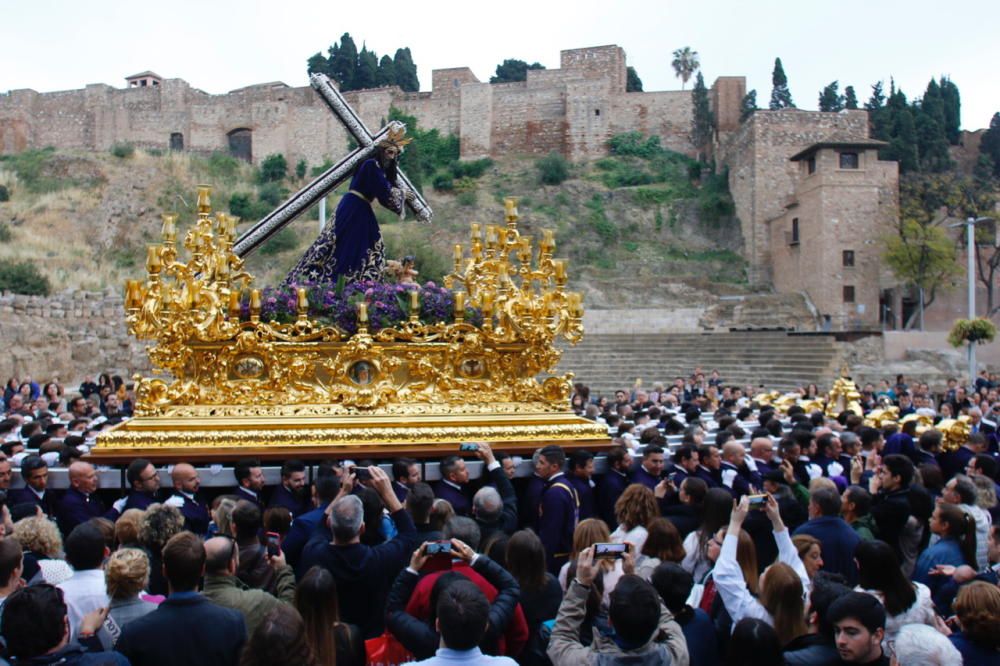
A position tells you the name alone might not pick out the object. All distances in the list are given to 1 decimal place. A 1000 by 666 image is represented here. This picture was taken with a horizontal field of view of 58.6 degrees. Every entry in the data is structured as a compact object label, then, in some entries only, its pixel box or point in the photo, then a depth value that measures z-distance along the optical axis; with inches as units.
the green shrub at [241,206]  2148.1
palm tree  3080.7
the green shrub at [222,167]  2414.7
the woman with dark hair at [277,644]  132.6
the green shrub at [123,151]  2320.4
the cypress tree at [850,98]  2618.1
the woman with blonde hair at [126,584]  158.1
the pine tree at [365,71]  2893.7
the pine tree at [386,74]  2923.2
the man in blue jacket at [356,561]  185.5
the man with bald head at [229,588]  157.5
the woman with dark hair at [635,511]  210.2
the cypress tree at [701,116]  2466.8
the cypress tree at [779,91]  2578.7
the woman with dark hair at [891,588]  168.6
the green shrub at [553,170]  2336.4
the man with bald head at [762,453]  308.2
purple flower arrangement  326.3
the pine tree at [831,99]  2603.3
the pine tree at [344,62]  2878.9
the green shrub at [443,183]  2322.8
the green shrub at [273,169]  2546.8
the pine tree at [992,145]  2208.4
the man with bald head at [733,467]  290.8
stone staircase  1200.2
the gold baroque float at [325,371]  291.9
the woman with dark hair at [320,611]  158.1
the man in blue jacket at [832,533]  211.9
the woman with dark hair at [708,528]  206.8
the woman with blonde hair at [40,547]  170.9
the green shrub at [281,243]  1987.0
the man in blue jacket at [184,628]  143.1
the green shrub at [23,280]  1293.1
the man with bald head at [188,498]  247.4
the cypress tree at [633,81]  3012.8
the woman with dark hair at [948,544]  207.5
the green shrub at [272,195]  2253.9
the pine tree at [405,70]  3021.7
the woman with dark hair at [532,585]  178.5
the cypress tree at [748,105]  2436.8
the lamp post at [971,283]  1026.7
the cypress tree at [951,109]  2299.5
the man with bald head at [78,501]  251.8
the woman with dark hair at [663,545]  191.1
